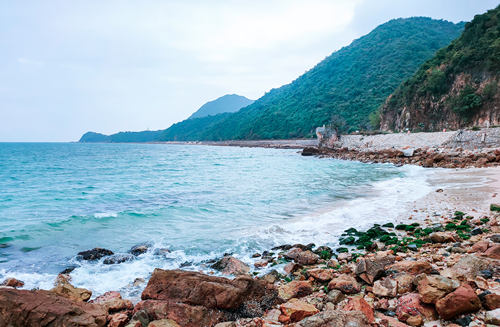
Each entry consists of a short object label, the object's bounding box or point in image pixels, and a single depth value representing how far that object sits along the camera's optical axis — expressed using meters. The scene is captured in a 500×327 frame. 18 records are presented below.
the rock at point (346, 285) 4.11
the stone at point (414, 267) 4.25
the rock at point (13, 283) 5.30
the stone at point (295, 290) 4.28
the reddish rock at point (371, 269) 4.28
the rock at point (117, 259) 6.52
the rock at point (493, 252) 4.43
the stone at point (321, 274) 4.64
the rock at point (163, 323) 3.37
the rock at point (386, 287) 3.77
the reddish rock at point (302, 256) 5.87
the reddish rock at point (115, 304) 3.97
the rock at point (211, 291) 3.89
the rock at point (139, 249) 7.18
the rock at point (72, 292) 4.30
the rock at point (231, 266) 5.70
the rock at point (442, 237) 6.07
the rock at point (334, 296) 3.90
